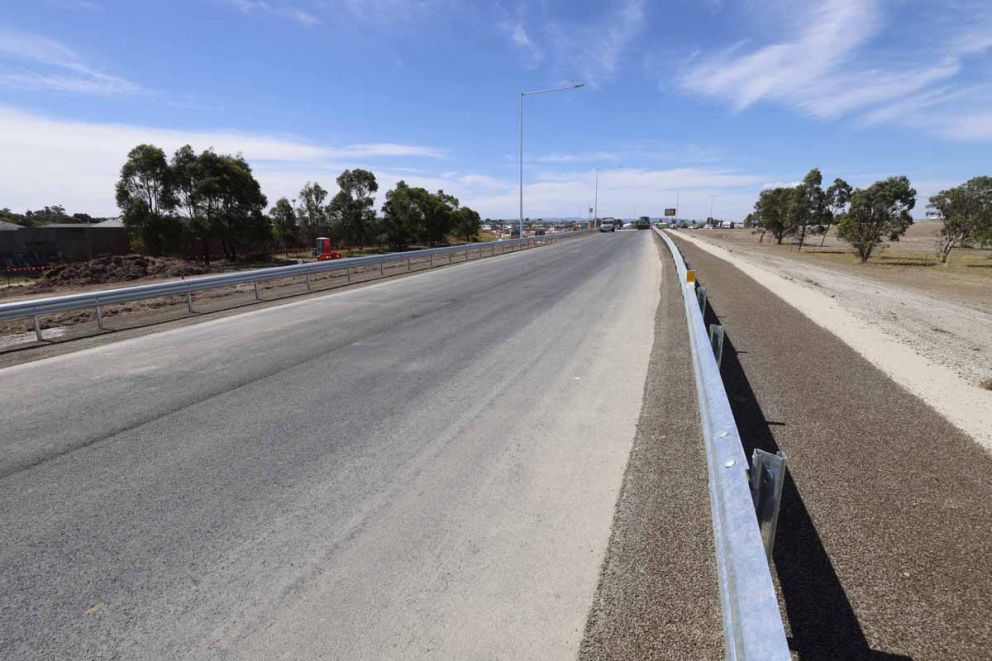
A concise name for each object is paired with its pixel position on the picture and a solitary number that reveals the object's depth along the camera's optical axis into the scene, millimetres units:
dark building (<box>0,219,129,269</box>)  28484
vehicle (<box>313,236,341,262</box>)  33562
